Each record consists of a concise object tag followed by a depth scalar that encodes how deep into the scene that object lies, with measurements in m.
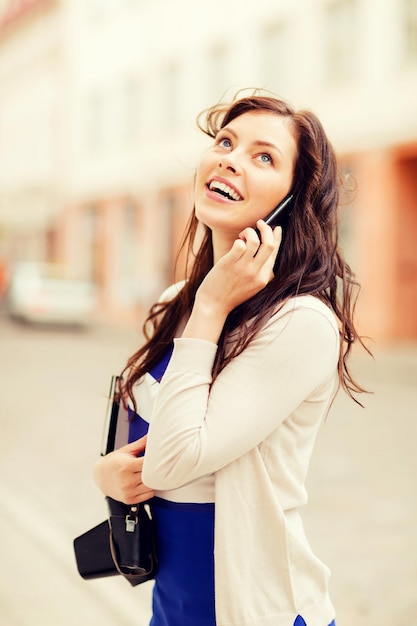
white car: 18.77
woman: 1.63
